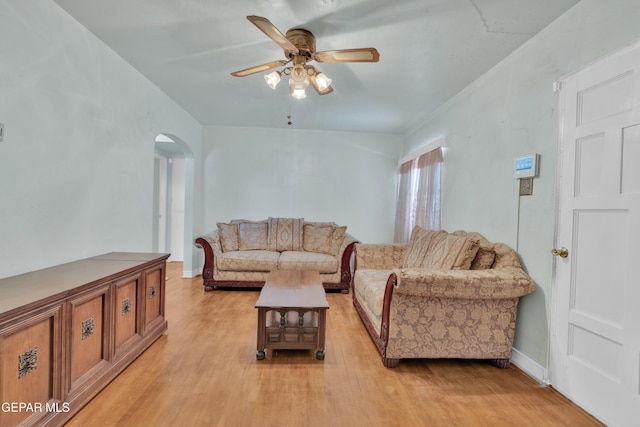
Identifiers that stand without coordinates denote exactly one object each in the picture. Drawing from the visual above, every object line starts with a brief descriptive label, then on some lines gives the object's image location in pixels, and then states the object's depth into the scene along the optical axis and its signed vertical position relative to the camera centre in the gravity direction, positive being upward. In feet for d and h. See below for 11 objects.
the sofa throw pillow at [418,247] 9.67 -1.19
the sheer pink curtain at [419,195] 12.13 +0.74
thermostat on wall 7.05 +1.18
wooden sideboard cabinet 4.23 -2.31
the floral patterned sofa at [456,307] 6.63 -2.18
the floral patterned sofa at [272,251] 13.41 -2.12
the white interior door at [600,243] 5.03 -0.47
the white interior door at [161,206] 19.16 -0.19
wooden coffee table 7.35 -2.98
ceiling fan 6.48 +3.36
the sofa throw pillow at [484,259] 7.80 -1.16
